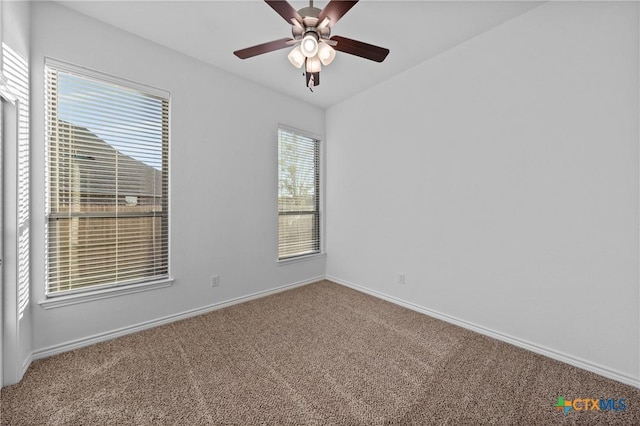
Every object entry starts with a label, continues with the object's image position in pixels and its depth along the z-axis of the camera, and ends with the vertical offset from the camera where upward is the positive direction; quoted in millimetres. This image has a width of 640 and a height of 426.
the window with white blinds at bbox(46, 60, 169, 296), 2053 +293
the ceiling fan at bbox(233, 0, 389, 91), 1432 +1111
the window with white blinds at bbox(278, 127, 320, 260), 3570 +280
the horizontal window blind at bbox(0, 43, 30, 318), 1672 +415
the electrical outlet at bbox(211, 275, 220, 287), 2887 -756
